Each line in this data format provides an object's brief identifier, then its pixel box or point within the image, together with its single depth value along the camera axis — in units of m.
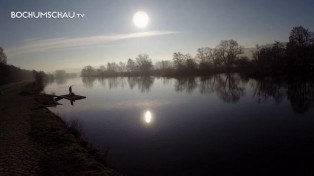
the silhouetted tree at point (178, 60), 185.00
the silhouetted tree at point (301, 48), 92.81
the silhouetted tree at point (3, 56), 136.07
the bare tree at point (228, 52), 165.70
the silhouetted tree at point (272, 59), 97.12
